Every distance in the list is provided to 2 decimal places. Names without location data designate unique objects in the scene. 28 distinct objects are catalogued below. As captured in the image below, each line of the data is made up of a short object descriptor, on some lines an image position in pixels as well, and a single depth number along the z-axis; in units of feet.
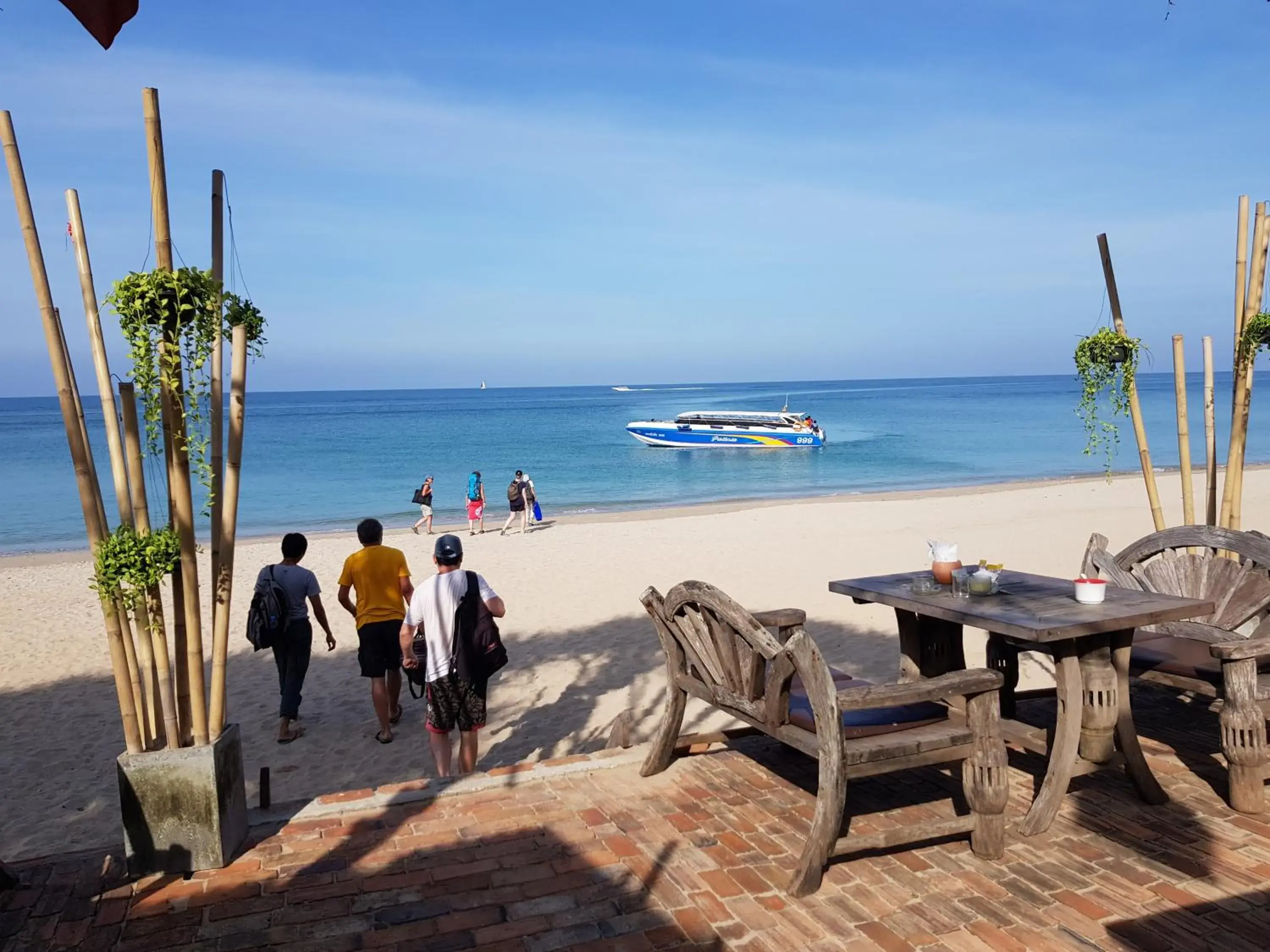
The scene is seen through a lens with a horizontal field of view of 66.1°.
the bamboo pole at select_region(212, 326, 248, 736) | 12.25
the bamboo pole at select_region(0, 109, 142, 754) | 11.03
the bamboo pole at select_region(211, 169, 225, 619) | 12.35
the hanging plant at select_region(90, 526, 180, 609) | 11.32
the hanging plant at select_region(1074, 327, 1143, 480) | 20.98
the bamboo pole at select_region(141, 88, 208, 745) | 11.53
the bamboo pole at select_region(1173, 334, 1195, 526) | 20.21
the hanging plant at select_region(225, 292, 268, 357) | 12.60
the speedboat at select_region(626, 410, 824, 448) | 158.82
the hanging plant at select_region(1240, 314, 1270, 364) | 18.48
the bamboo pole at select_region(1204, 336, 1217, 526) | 20.26
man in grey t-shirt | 21.04
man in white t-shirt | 16.52
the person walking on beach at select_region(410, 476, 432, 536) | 65.92
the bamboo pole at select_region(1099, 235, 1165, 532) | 20.86
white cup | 13.62
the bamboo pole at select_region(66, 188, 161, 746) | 11.50
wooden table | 12.47
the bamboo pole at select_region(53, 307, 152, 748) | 11.55
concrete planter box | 11.83
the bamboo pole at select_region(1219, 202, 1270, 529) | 18.90
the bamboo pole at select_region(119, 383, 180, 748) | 11.51
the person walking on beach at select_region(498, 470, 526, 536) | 65.00
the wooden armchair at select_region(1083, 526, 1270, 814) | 12.92
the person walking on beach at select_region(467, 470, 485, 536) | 63.98
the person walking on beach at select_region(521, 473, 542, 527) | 65.77
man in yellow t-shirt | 20.70
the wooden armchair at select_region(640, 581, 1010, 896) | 11.24
